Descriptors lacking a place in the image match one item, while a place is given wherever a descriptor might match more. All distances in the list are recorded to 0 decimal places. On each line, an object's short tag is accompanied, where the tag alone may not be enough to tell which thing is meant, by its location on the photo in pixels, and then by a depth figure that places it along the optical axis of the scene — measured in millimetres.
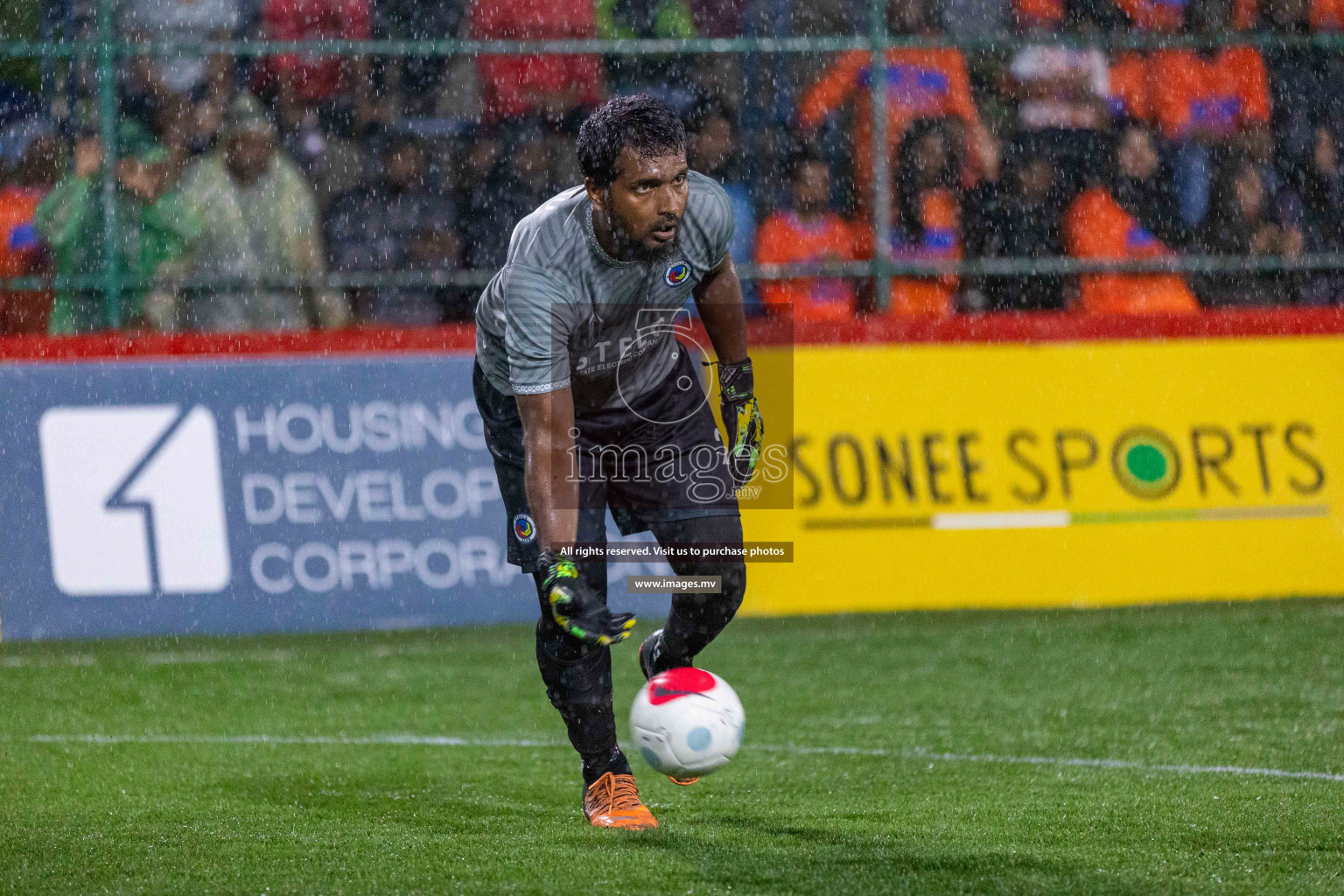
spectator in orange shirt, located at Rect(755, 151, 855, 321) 18937
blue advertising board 16875
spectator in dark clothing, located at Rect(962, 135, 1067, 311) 19031
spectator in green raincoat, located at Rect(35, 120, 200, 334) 17922
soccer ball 9391
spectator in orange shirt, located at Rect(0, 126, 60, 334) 17859
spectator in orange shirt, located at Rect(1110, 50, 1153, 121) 19422
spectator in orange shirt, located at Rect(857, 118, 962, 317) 18906
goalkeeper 9141
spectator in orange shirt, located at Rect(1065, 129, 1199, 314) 19469
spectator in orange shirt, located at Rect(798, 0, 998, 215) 18750
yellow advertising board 17703
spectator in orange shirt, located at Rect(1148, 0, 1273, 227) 19250
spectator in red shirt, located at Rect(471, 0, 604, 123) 18922
